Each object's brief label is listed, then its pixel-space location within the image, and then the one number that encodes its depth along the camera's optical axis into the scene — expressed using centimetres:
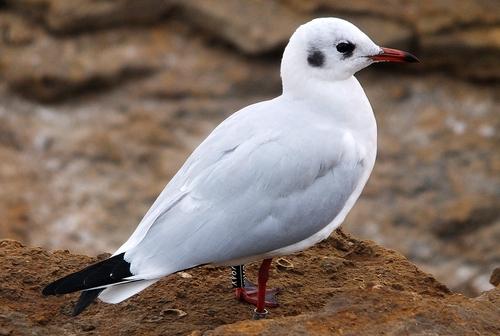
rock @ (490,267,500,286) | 919
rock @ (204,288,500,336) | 709
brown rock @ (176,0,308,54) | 1873
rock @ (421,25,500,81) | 1886
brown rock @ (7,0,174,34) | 1905
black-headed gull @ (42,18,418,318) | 762
